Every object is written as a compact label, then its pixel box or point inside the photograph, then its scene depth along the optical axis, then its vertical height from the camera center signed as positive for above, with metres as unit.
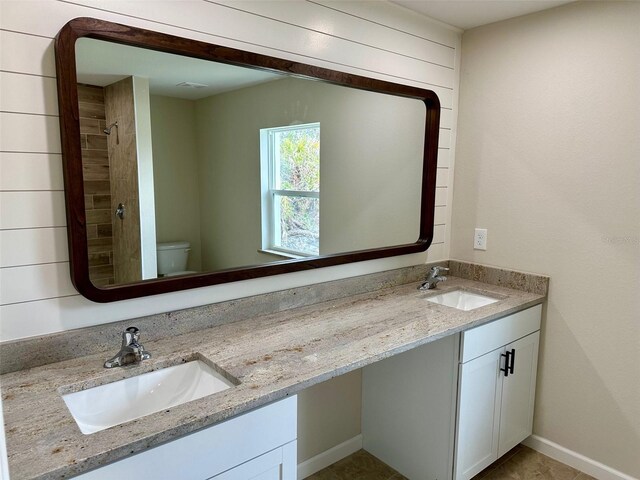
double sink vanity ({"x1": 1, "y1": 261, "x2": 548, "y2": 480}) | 1.08 -0.57
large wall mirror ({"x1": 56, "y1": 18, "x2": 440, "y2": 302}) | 1.38 +0.11
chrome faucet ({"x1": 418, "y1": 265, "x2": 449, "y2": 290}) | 2.35 -0.47
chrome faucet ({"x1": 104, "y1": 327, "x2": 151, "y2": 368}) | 1.38 -0.51
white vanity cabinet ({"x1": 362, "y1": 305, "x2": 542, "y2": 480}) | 1.94 -0.99
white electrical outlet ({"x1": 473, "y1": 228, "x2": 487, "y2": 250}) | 2.50 -0.28
